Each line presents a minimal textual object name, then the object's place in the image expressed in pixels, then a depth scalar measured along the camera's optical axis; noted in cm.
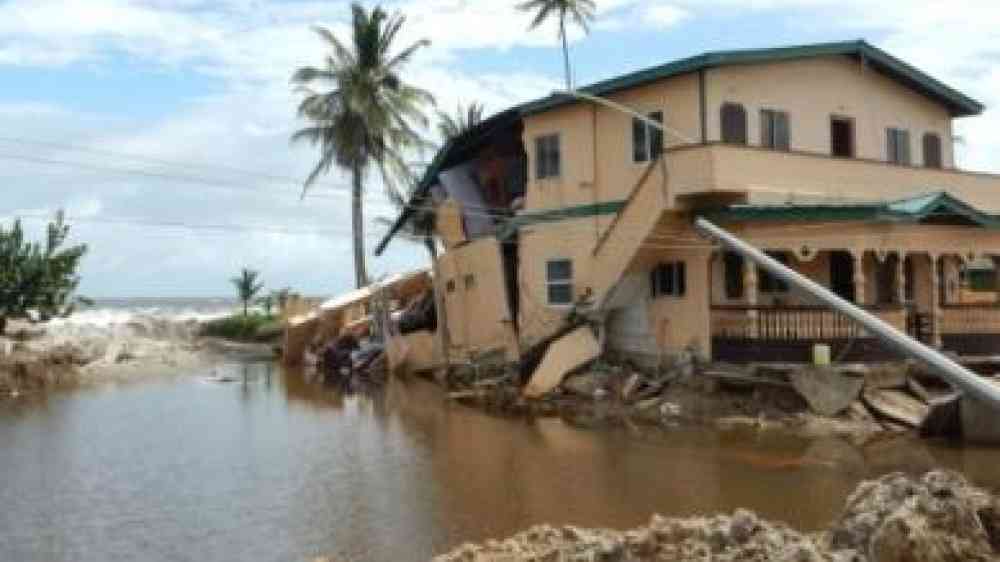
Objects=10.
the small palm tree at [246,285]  6881
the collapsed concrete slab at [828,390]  2625
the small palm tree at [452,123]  6381
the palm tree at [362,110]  5662
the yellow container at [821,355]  2666
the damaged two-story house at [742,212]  2817
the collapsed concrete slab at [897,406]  2564
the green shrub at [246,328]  5878
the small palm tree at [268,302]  6681
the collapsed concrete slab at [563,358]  3108
